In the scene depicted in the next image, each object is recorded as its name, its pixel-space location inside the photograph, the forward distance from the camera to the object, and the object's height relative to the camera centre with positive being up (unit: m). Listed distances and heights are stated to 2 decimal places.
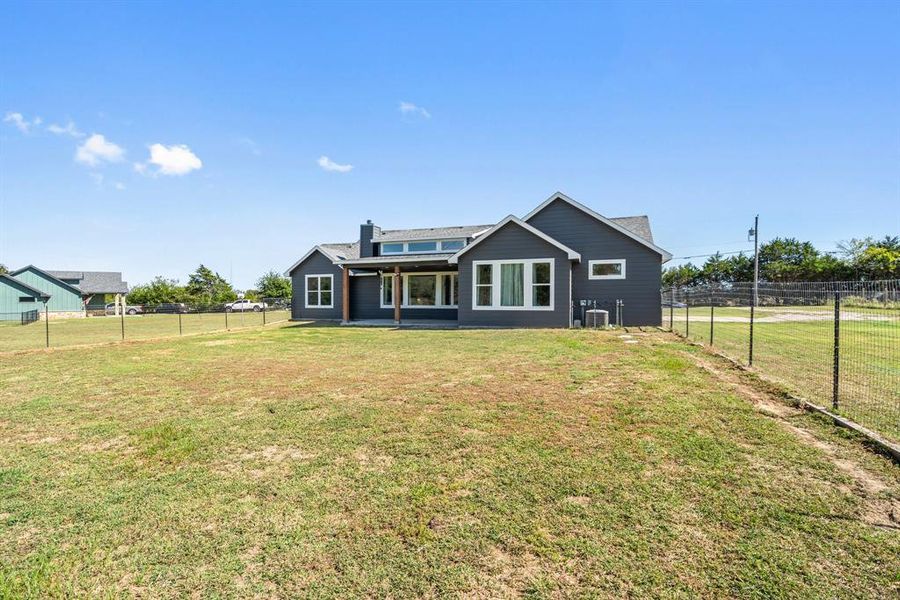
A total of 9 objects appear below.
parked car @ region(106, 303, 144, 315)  37.31 -1.38
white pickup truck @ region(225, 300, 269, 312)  38.31 -1.14
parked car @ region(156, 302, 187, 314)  29.31 -1.17
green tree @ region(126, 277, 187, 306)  42.91 +0.13
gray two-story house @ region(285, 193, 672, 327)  14.91 +0.80
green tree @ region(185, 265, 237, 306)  45.66 +1.17
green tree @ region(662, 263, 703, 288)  53.00 +2.28
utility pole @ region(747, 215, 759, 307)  36.78 +5.48
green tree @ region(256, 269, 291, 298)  46.50 +1.11
